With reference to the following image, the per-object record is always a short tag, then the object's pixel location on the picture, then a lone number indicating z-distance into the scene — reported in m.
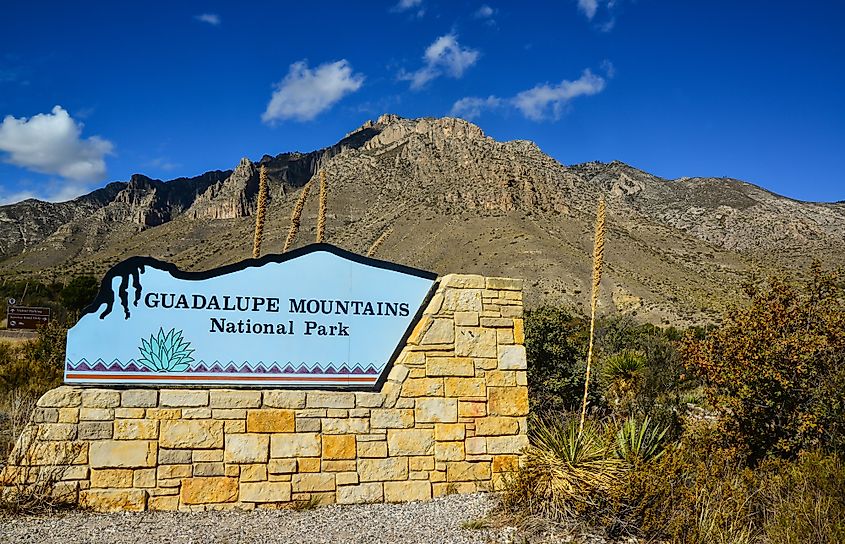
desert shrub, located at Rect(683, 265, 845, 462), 7.53
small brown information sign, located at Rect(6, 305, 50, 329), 17.45
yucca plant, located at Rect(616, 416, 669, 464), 6.72
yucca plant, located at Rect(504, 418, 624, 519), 6.00
